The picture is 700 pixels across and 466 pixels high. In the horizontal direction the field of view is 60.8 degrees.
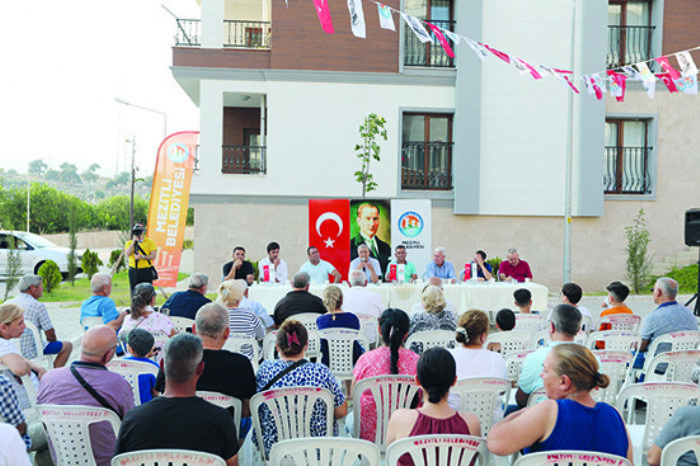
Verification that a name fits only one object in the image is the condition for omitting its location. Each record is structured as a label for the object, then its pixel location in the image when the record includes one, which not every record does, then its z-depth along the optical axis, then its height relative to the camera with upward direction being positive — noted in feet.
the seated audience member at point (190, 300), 21.63 -3.01
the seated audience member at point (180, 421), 9.20 -3.18
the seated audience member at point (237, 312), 20.08 -3.16
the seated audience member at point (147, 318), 17.92 -3.09
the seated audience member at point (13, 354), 14.12 -3.35
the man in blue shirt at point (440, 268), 33.83 -2.65
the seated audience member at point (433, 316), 19.35 -3.07
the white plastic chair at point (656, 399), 11.85 -3.54
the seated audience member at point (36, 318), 19.34 -3.42
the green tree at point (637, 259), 50.06 -2.85
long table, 30.96 -3.78
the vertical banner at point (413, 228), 36.96 -0.43
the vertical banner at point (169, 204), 45.70 +1.01
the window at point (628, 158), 54.80 +6.20
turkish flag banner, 37.27 -0.74
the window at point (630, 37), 55.21 +17.53
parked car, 58.49 -3.85
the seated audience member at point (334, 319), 19.13 -3.21
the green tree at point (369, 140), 44.57 +6.49
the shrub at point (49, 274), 48.04 -4.79
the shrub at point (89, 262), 59.11 -4.68
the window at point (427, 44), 53.52 +16.25
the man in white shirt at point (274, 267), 32.76 -2.71
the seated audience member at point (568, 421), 8.84 -2.95
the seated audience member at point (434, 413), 9.60 -3.14
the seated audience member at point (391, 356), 14.08 -3.21
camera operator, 32.65 -2.19
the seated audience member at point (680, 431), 9.58 -3.33
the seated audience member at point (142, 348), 13.58 -3.10
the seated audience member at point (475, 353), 13.61 -3.01
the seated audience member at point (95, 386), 11.16 -3.28
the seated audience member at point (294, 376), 12.27 -3.29
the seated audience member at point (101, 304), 21.61 -3.20
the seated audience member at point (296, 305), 22.18 -3.21
